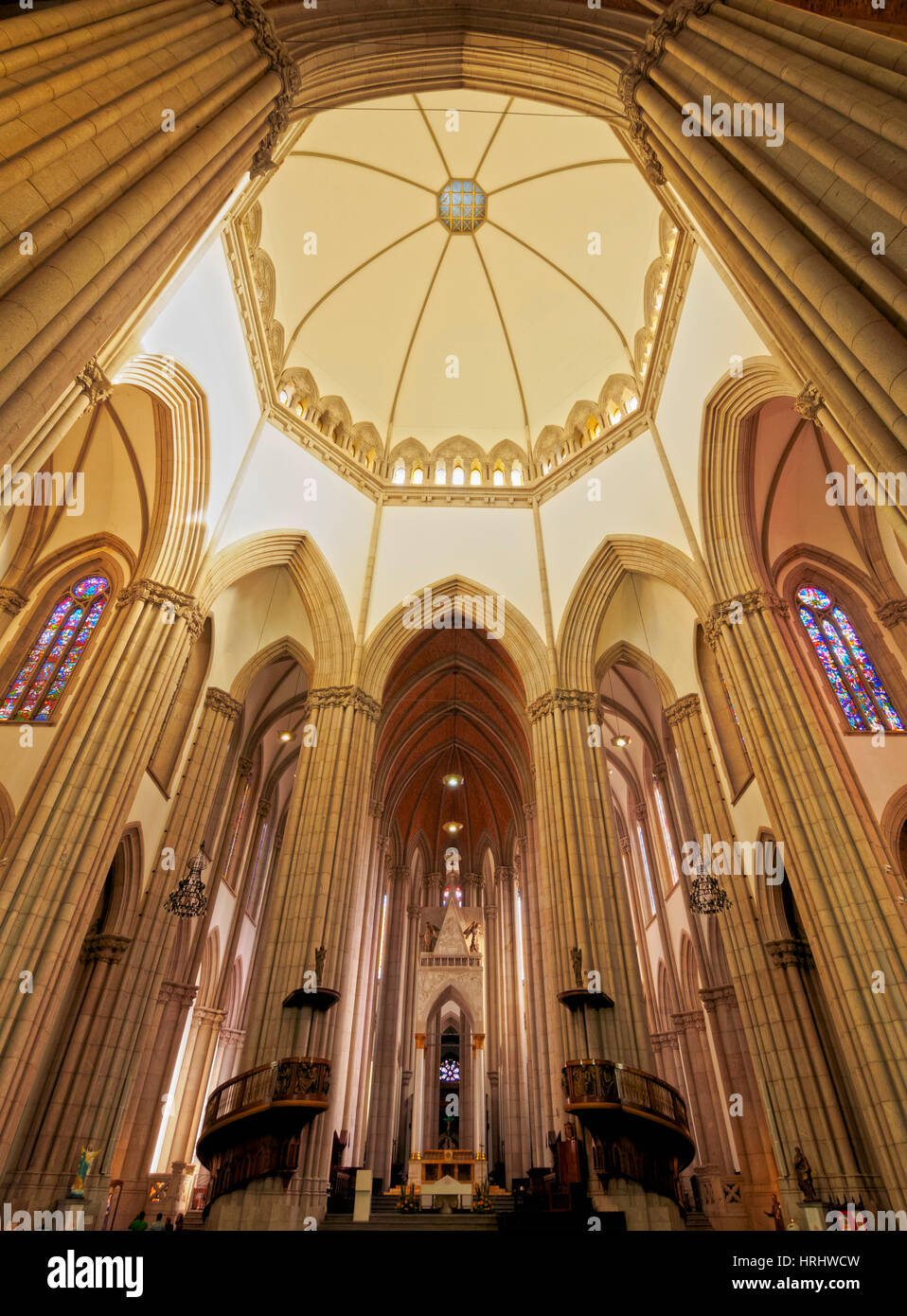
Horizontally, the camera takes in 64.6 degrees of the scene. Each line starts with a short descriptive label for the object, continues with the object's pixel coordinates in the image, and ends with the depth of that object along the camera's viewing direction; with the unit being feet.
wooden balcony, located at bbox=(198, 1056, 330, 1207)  29.91
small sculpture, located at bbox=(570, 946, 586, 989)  36.50
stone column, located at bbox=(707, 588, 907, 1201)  25.07
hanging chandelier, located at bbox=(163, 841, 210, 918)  38.55
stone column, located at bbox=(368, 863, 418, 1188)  68.49
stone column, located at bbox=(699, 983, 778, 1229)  38.42
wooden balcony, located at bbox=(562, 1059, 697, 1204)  30.99
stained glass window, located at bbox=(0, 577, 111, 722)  41.50
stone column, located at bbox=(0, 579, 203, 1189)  25.81
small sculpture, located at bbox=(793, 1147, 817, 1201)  28.45
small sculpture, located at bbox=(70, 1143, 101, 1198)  29.81
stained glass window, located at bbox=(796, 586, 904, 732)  40.29
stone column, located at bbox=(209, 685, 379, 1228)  31.14
